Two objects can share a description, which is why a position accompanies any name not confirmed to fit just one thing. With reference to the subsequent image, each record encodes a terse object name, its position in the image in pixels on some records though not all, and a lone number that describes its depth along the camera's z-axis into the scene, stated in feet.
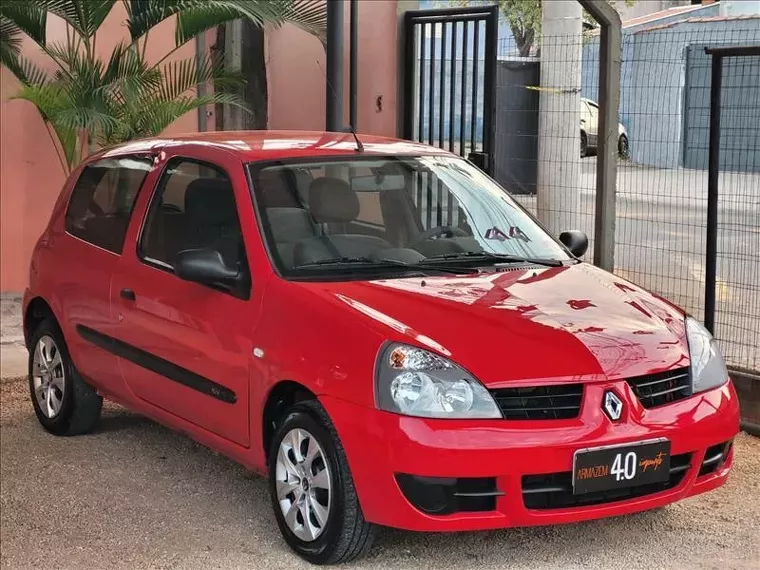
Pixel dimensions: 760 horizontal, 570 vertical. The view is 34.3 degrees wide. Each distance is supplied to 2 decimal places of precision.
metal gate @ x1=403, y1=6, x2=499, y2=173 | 31.73
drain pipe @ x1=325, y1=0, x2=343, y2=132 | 28.71
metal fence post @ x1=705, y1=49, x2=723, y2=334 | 22.49
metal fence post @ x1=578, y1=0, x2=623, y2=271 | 24.96
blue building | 25.82
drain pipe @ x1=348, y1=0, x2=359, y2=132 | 32.91
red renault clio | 14.05
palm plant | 29.99
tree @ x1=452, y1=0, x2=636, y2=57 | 79.56
